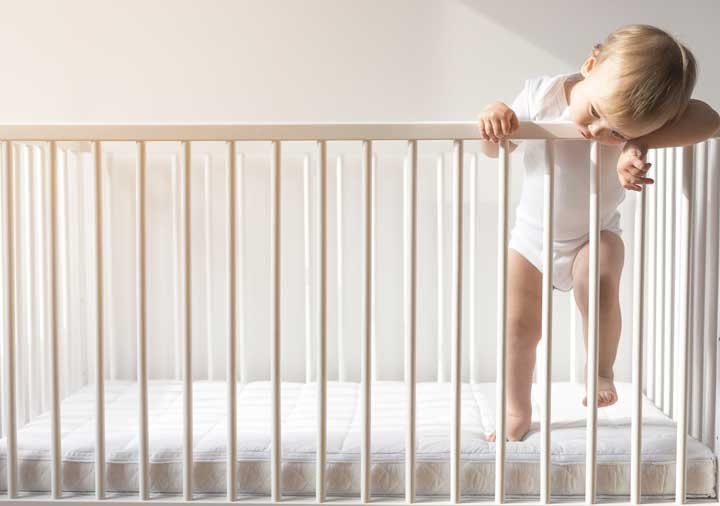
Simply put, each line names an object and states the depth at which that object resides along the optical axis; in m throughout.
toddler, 1.19
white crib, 1.28
